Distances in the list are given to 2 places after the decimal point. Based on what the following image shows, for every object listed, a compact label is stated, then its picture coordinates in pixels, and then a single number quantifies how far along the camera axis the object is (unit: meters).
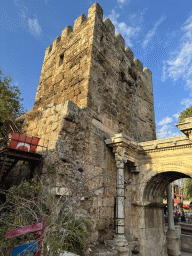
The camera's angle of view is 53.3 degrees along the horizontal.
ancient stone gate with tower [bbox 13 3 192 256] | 5.90
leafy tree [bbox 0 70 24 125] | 6.47
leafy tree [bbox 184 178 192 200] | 16.80
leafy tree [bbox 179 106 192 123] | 16.04
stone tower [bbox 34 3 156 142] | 7.65
